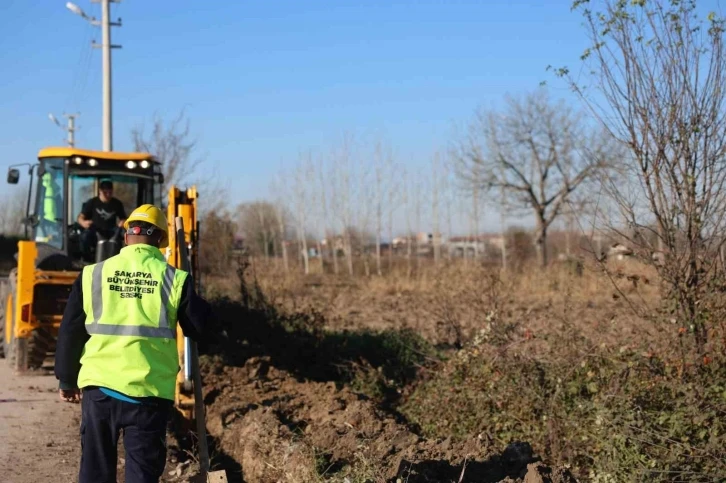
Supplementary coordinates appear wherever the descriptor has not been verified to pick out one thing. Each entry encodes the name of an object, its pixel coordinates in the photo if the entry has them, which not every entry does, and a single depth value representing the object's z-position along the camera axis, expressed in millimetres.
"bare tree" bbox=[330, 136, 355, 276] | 33406
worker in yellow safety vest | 4707
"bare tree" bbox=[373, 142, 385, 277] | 31409
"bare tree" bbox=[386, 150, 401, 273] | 32081
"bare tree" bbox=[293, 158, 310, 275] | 36447
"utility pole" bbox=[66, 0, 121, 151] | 24891
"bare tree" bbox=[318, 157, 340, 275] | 36344
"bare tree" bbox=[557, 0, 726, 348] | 7543
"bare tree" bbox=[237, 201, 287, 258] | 38344
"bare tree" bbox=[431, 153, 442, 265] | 33531
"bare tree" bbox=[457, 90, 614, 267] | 30875
